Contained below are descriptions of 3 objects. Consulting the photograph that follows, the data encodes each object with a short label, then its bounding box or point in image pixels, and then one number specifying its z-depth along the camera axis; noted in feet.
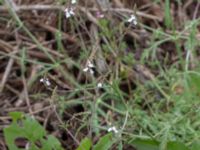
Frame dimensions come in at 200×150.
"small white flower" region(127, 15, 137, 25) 7.43
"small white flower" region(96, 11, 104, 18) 9.92
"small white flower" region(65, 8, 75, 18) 7.86
